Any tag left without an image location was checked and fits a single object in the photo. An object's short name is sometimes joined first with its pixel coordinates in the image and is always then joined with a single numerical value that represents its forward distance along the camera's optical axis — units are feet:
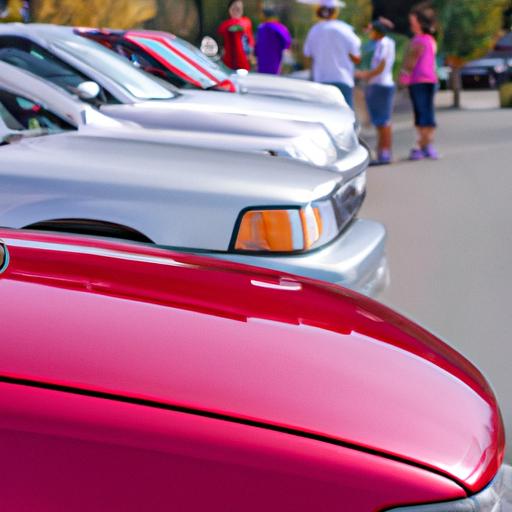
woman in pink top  35.73
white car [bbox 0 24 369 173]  19.03
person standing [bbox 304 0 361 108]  33.94
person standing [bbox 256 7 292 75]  41.32
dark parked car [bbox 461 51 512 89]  79.41
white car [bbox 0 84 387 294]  13.06
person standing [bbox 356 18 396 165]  36.27
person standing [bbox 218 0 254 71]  42.24
